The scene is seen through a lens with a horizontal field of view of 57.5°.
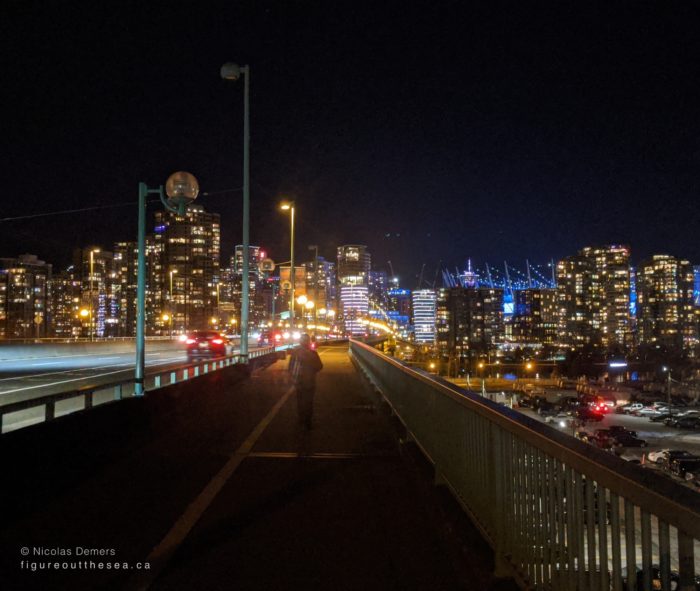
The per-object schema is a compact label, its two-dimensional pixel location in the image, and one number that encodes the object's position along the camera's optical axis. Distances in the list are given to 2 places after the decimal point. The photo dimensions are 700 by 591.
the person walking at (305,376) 12.61
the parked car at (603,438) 38.99
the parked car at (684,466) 23.17
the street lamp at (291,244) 44.62
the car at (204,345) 39.34
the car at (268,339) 67.84
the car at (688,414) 58.67
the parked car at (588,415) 59.07
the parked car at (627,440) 41.06
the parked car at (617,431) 42.59
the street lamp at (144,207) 13.07
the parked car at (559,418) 60.91
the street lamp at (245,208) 27.17
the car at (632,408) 71.43
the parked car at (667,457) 27.04
